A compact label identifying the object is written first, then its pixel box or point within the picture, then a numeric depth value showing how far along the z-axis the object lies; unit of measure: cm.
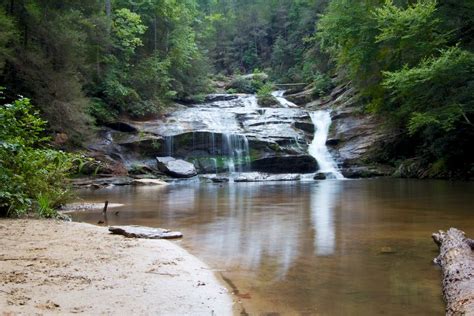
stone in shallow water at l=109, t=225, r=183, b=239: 612
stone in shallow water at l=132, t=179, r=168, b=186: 1881
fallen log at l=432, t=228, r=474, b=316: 318
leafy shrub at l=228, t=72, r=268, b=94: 3875
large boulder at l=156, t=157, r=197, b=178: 2133
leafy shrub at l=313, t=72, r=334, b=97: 3183
